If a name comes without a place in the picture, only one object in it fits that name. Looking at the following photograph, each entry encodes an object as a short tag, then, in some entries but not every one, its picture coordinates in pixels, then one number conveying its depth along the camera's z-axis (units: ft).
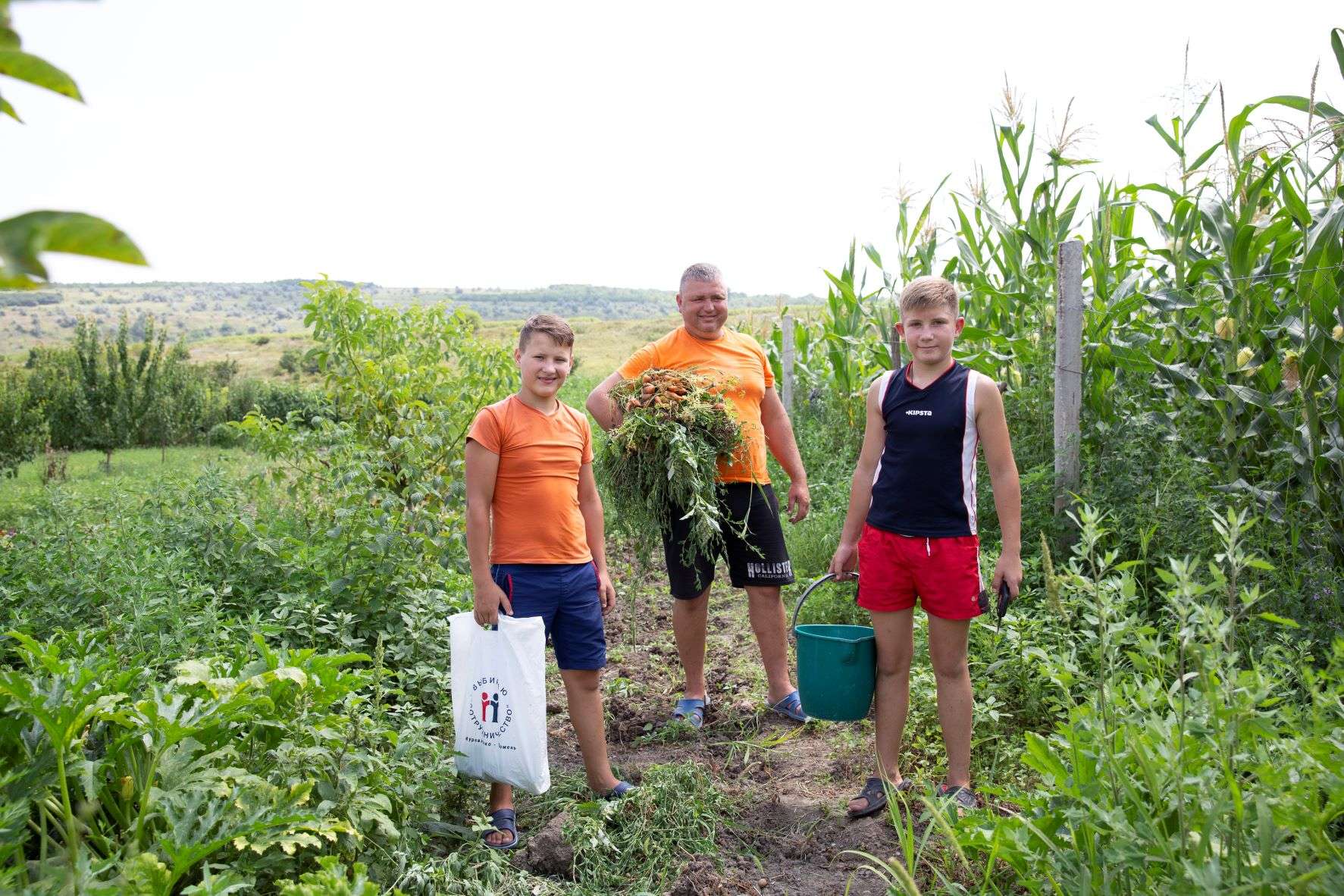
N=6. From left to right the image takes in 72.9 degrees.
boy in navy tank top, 10.19
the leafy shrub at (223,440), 82.58
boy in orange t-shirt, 10.62
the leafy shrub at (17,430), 54.60
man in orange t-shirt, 13.50
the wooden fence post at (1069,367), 16.75
